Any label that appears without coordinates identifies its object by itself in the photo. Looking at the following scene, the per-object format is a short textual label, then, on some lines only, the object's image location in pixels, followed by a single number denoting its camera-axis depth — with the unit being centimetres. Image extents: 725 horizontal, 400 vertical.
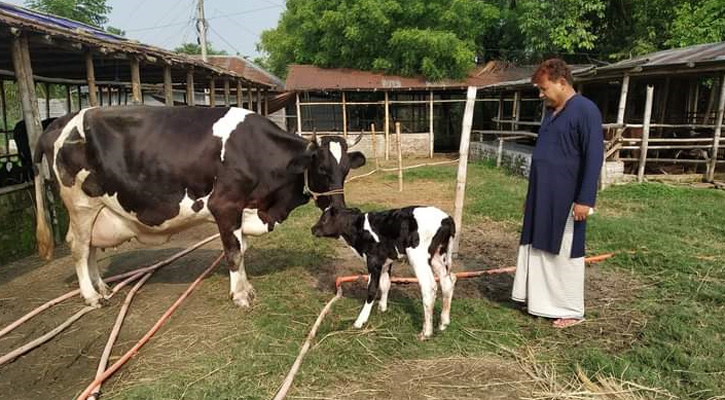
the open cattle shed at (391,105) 1947
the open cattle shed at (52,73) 544
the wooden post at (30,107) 462
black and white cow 419
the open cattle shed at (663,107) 993
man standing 342
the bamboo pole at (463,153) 466
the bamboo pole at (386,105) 1805
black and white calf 351
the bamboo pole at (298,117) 1934
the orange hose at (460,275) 463
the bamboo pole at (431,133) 1920
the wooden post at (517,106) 1611
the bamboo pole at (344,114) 1870
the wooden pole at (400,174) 1023
